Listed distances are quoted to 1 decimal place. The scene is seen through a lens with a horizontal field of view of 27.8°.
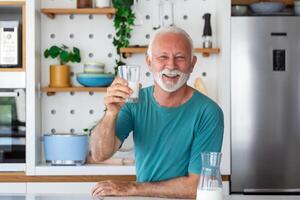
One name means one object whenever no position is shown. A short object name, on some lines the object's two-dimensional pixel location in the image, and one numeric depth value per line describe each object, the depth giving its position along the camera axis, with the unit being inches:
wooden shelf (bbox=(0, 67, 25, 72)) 151.6
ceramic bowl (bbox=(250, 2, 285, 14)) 157.0
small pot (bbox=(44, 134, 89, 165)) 150.5
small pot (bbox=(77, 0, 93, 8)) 156.7
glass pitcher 69.7
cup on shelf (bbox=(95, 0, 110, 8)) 157.1
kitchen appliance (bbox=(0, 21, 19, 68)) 152.6
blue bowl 155.6
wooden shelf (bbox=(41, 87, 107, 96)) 155.3
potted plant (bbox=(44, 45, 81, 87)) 157.6
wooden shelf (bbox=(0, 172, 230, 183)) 148.3
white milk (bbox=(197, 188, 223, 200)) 71.2
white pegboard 162.1
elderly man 94.0
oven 152.6
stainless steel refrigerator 151.3
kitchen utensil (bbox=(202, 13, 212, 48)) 155.6
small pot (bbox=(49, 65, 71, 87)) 157.6
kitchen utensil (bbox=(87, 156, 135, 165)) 151.9
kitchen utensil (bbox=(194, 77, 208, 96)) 156.1
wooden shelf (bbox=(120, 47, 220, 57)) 153.3
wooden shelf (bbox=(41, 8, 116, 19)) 154.2
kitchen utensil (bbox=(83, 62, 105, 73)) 156.8
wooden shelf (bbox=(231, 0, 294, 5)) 165.0
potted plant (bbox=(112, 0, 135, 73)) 155.9
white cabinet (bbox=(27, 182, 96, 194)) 148.2
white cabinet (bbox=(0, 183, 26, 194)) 148.5
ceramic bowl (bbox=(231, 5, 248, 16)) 157.2
